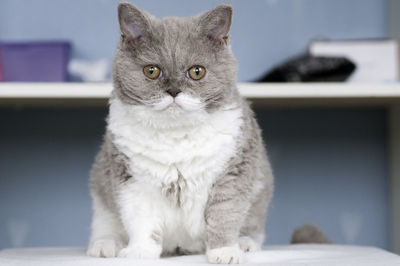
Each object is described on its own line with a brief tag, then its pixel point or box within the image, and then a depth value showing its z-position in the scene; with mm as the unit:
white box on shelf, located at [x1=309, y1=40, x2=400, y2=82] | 1497
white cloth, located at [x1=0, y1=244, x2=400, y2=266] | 993
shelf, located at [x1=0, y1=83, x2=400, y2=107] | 1319
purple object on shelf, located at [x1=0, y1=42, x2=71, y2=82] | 1432
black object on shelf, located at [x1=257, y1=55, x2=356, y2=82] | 1385
